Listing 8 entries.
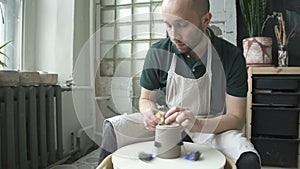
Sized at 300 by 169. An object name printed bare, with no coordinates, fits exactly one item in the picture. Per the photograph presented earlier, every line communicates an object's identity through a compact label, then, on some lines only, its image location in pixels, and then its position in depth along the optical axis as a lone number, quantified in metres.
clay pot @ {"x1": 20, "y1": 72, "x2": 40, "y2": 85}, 1.42
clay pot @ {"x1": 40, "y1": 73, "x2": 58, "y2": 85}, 1.54
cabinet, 1.60
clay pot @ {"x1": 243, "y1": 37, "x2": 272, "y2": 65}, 1.64
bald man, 0.77
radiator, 1.28
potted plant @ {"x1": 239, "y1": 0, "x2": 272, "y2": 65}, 1.64
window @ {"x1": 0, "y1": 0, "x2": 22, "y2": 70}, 1.61
